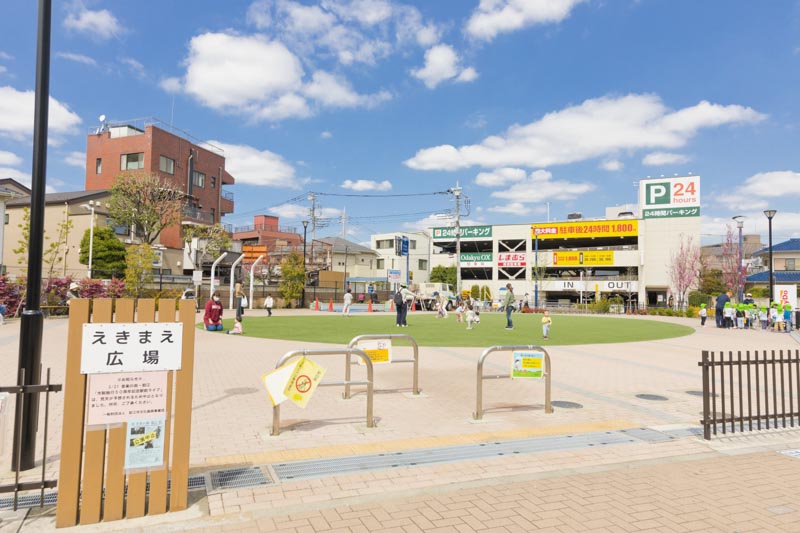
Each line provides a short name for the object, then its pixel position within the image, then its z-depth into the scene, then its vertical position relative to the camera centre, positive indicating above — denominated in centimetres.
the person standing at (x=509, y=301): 1933 -26
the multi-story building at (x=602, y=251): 5959 +577
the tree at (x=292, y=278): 3878 +102
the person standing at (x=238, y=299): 1769 -34
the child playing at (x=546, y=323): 1672 -97
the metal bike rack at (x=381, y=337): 768 -105
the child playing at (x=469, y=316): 2134 -101
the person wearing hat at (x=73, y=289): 2212 -8
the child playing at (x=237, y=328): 1798 -140
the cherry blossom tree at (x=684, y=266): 5544 +356
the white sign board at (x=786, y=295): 2488 +20
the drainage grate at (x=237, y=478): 442 -176
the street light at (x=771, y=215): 2749 +475
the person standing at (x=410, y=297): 3836 -34
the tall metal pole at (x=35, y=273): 445 +13
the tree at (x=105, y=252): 3684 +271
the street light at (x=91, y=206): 3375 +614
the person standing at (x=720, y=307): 2500 -47
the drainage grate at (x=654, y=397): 827 -173
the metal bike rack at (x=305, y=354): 592 -94
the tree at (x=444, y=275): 7519 +282
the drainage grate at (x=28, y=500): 393 -176
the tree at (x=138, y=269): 2773 +115
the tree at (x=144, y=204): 3991 +705
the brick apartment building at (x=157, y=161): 4553 +1240
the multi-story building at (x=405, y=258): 7650 +624
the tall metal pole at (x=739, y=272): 3356 +204
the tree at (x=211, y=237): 4410 +488
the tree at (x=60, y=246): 2929 +282
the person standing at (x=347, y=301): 2956 -60
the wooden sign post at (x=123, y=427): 362 -107
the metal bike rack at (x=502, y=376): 669 -120
